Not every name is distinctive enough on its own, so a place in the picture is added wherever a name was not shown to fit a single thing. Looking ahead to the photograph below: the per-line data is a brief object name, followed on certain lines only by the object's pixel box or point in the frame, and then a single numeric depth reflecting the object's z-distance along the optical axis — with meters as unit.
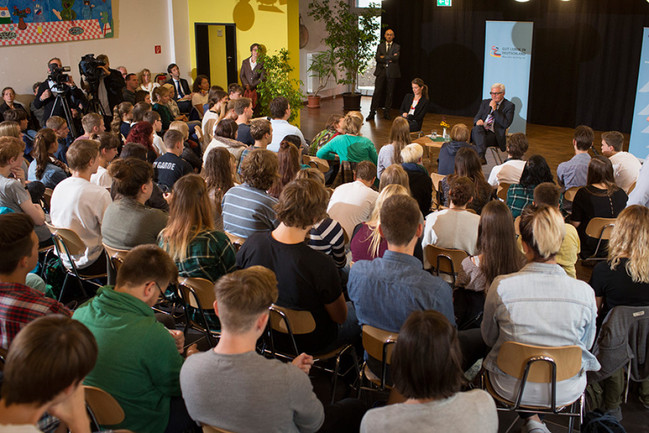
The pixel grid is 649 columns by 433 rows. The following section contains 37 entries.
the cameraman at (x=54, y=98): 7.98
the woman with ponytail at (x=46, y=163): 5.16
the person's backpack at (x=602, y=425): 2.98
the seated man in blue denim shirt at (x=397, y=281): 2.73
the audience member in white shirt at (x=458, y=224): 3.97
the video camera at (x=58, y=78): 7.83
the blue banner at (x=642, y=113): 8.41
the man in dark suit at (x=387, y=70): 12.56
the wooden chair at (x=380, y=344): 2.78
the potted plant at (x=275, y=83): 10.22
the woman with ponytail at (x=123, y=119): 7.06
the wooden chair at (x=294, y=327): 2.98
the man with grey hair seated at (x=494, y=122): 8.45
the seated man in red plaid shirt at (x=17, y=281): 2.57
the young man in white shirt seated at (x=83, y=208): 4.18
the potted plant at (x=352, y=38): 12.80
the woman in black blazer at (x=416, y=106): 9.34
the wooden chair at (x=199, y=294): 3.28
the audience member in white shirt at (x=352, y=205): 4.57
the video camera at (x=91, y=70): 8.47
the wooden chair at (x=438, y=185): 5.87
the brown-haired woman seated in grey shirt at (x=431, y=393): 1.93
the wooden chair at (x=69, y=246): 3.95
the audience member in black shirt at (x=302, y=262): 2.98
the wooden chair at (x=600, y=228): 4.66
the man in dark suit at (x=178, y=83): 10.22
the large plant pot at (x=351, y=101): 13.50
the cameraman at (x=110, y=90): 9.13
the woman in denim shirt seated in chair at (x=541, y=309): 2.71
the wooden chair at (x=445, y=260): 3.83
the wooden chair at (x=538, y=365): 2.66
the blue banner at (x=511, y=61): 10.20
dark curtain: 10.89
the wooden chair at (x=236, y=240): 3.94
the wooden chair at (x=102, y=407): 2.19
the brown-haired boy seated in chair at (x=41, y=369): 1.72
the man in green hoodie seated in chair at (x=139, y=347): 2.31
